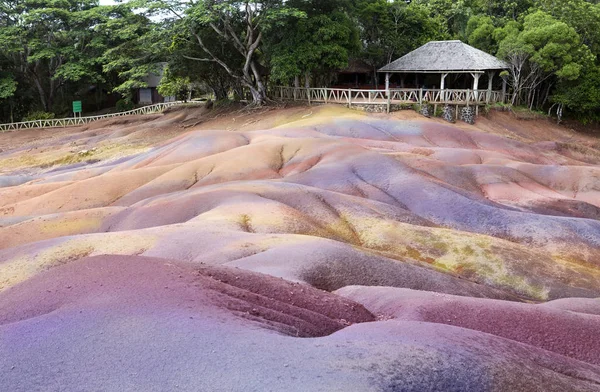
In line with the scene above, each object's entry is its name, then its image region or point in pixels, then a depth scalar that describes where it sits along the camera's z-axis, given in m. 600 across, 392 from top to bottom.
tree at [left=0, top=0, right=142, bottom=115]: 54.66
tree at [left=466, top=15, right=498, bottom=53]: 50.84
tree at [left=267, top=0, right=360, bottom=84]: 42.91
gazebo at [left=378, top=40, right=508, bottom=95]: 44.47
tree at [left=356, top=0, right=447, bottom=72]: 51.72
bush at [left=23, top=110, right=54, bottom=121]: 59.09
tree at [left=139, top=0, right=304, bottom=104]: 42.38
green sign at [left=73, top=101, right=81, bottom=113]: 56.38
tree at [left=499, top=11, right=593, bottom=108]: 44.16
